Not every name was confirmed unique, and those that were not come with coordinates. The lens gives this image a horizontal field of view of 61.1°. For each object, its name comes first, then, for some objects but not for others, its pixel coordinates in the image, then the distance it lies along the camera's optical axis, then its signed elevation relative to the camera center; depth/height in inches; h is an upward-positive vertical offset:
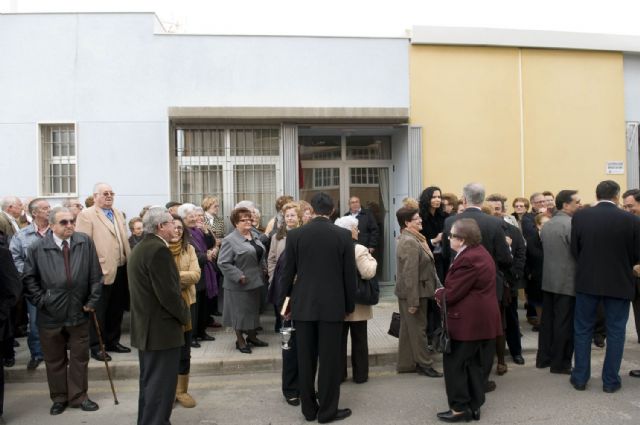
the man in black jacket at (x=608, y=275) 213.5 -27.0
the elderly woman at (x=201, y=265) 257.6 -27.2
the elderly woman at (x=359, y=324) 219.1 -48.5
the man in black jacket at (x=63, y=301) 204.4 -32.8
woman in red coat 186.4 -37.4
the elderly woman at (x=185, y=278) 204.2 -24.6
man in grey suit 237.6 -36.4
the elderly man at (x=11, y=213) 266.5 +1.4
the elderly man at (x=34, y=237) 243.3 -9.6
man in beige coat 259.3 -20.7
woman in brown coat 235.5 -34.1
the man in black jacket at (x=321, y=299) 189.0 -31.0
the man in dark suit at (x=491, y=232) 221.0 -9.8
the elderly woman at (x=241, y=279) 262.5 -32.6
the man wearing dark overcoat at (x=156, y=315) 171.5 -32.8
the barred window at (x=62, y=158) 370.3 +38.9
